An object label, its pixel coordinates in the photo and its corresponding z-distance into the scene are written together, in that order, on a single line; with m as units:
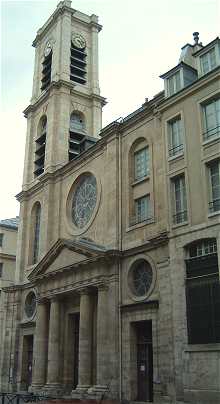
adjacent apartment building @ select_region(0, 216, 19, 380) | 46.93
